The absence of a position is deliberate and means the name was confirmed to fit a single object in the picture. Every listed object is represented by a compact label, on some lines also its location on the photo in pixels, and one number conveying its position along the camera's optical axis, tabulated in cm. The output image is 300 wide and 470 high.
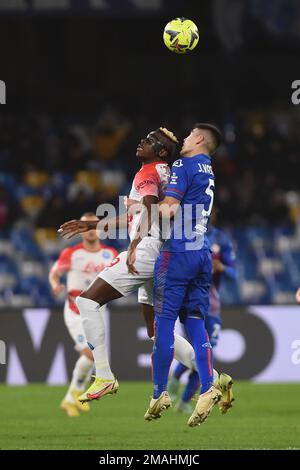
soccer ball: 1077
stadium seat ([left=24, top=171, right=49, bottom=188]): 2347
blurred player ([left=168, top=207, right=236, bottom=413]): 1377
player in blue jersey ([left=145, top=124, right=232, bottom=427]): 988
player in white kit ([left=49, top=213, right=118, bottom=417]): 1435
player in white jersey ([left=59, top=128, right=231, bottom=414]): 995
